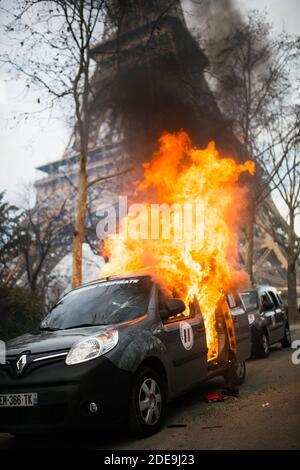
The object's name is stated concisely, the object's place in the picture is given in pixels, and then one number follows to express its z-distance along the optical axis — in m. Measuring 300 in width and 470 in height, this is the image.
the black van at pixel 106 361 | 4.10
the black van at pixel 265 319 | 10.10
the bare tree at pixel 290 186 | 20.05
